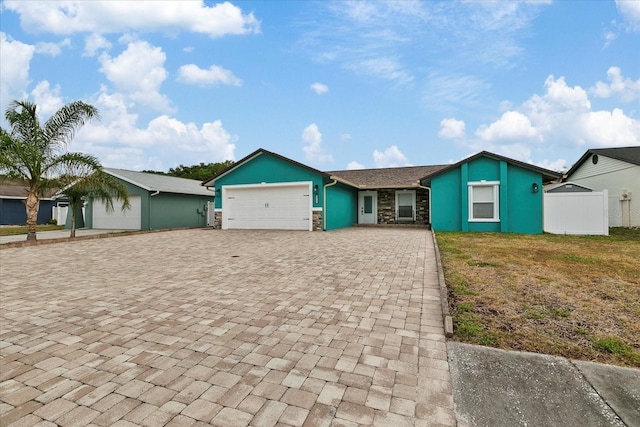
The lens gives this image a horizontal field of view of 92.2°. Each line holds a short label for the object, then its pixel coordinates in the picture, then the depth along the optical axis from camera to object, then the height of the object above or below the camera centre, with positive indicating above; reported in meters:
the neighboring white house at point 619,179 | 16.72 +1.89
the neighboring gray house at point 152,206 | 16.62 +0.48
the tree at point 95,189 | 11.53 +1.05
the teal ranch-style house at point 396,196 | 13.27 +0.86
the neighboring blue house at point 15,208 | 22.69 +0.58
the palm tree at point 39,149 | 10.11 +2.24
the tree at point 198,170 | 39.00 +6.05
